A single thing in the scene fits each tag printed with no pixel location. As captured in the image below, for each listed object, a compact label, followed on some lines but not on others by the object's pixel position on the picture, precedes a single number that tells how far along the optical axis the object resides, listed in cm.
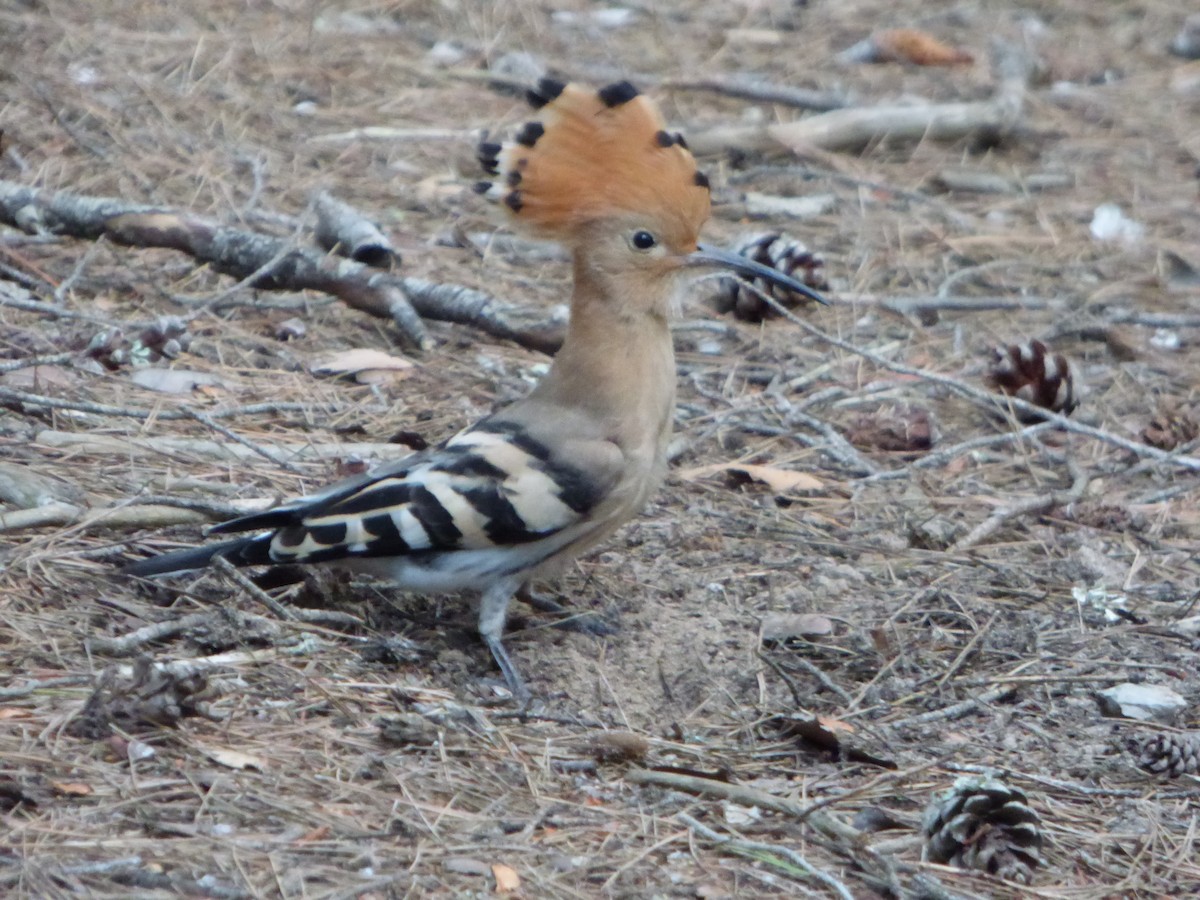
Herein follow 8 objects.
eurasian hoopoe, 614
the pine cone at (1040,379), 885
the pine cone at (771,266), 1000
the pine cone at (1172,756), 560
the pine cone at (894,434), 852
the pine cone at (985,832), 479
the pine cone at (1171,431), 859
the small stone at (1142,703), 597
